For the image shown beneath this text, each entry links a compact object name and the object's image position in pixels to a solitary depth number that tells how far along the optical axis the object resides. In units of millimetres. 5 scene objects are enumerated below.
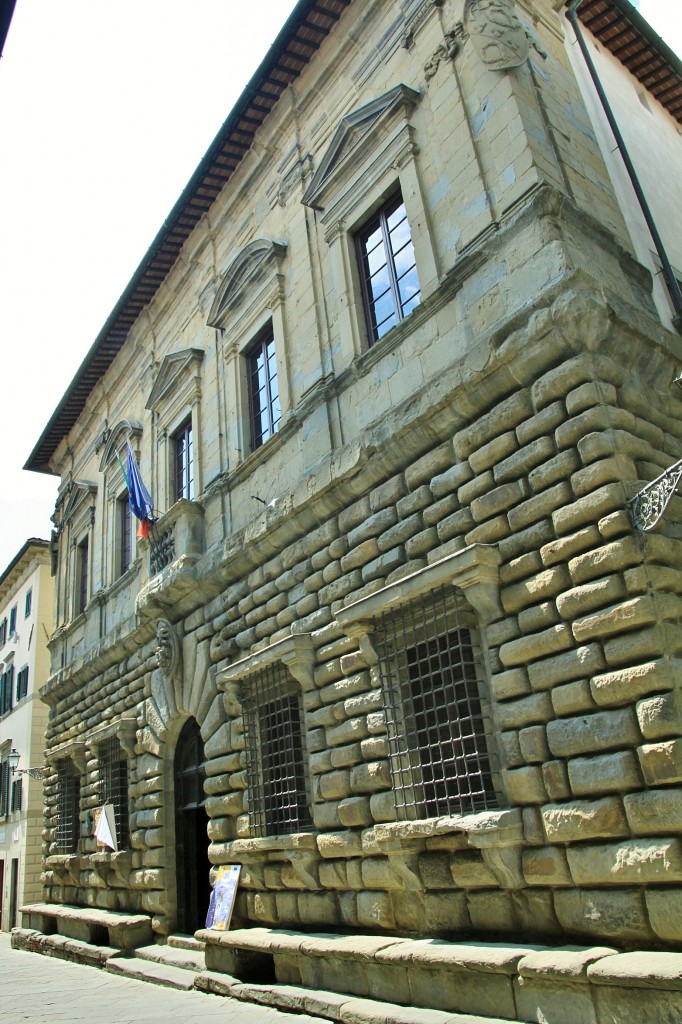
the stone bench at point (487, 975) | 3926
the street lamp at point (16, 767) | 17308
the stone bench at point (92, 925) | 9766
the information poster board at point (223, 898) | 7730
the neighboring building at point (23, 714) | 19453
